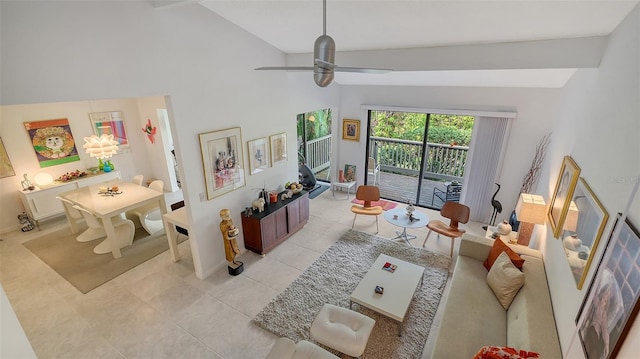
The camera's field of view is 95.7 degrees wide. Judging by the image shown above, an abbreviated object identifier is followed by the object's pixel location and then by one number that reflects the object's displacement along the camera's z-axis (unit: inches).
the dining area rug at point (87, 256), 168.1
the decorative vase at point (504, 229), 167.3
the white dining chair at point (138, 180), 234.7
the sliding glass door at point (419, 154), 241.9
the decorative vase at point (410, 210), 196.1
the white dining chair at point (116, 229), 190.1
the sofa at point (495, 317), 97.0
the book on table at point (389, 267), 148.3
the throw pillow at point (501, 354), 73.8
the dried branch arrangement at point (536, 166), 195.0
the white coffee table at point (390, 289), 125.2
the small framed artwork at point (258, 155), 183.9
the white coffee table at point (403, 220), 191.2
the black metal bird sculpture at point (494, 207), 202.4
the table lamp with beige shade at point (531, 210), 145.0
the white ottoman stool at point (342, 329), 108.8
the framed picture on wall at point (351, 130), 266.2
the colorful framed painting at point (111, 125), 252.0
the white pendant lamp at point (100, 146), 198.1
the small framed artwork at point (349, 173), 280.8
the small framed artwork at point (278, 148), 200.4
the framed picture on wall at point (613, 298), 57.4
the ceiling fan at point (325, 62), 80.3
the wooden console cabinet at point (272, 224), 181.9
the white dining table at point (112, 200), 180.9
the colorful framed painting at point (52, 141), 221.6
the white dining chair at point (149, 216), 213.5
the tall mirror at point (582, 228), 82.2
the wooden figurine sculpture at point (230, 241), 162.7
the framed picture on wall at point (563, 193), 111.6
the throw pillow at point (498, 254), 129.6
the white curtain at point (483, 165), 207.8
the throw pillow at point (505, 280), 121.0
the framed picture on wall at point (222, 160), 154.1
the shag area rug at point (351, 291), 127.2
